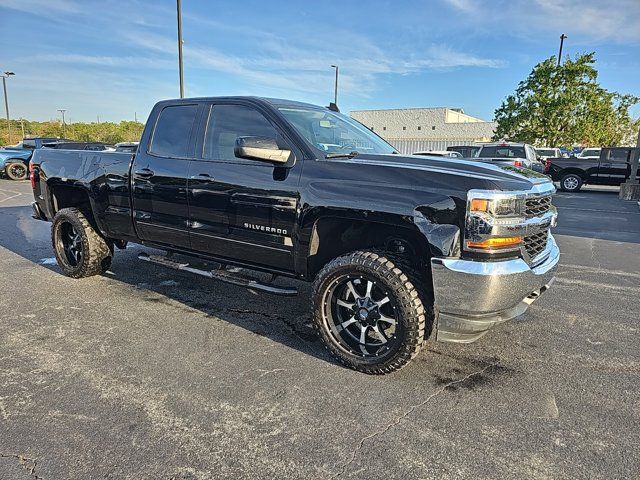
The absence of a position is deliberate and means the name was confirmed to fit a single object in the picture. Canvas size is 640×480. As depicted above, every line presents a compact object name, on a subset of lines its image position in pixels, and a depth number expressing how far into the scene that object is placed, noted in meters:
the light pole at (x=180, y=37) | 16.14
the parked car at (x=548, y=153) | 21.14
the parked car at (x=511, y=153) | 16.25
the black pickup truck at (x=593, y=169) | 17.70
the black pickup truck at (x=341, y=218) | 2.90
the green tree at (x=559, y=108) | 27.75
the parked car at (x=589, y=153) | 24.70
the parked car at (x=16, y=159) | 18.38
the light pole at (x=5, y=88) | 38.28
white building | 56.41
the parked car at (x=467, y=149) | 18.35
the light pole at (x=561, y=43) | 28.95
